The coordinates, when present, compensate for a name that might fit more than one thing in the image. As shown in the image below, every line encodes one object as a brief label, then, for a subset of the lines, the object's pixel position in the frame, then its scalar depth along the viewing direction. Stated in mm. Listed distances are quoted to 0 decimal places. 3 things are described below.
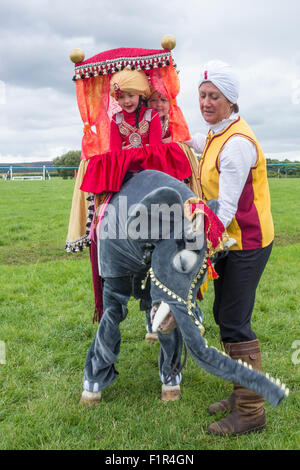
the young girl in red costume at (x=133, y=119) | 3285
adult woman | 2721
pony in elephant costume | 2385
